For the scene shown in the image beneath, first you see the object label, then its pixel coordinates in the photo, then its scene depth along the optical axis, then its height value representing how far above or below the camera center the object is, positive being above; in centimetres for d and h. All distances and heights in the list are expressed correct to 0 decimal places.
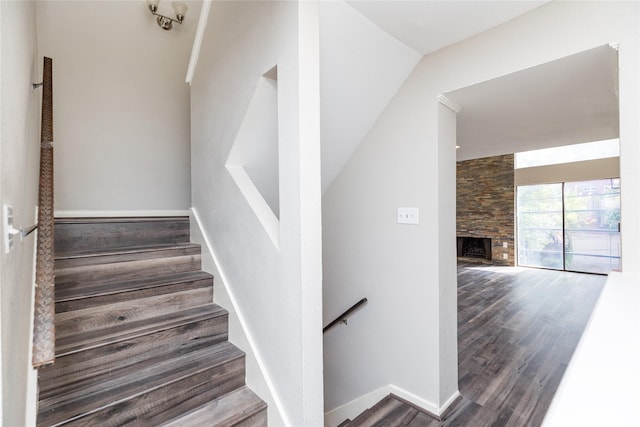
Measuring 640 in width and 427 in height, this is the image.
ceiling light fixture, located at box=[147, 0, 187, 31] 292 +206
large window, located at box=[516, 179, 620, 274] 616 -24
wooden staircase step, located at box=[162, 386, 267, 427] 140 -98
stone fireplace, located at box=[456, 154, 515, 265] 746 +14
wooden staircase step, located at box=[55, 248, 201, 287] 178 -35
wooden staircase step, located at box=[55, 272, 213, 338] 160 -51
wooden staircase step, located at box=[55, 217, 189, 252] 216 -13
